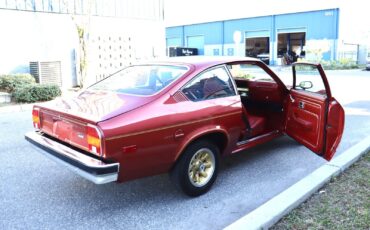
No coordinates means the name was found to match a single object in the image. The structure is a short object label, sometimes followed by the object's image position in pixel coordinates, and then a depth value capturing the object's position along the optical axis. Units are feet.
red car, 11.02
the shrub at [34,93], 33.12
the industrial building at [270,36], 93.30
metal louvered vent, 37.99
